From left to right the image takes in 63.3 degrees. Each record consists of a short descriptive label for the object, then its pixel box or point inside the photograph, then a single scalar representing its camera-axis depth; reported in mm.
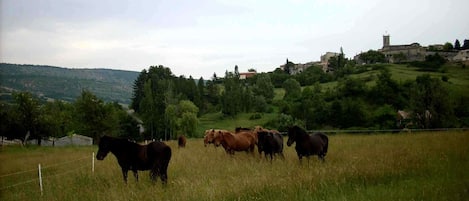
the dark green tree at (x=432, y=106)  53431
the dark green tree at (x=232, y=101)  107062
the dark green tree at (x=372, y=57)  158925
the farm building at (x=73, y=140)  72812
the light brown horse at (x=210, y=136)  20834
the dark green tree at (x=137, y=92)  115531
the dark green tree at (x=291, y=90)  110525
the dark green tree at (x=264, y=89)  126125
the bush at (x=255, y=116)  98688
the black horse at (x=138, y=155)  11523
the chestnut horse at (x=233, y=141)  18422
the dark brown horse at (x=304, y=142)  14609
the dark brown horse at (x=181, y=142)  27547
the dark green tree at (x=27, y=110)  56156
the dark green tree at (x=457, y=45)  178625
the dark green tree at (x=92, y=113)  63312
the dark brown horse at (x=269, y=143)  16500
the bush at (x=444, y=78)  88750
